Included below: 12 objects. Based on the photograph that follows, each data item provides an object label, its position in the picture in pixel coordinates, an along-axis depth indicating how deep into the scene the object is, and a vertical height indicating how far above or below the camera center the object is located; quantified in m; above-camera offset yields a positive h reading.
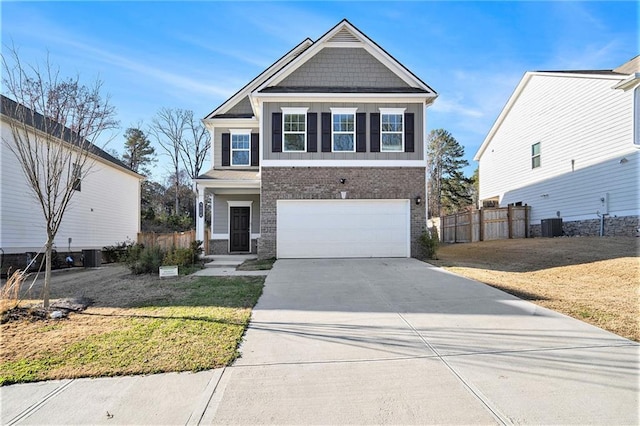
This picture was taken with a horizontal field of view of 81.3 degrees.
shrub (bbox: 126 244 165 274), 10.81 -1.15
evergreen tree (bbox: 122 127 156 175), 39.88 +7.77
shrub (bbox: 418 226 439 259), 13.41 -0.84
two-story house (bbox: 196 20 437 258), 13.92 +2.15
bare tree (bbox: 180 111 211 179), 37.47 +7.35
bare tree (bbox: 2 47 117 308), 6.51 +2.04
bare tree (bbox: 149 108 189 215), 36.91 +9.46
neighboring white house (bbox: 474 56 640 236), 14.06 +3.33
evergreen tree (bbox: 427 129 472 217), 43.28 +6.04
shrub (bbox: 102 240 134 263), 17.64 -1.47
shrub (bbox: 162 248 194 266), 11.06 -1.08
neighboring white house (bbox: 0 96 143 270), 12.94 +0.49
